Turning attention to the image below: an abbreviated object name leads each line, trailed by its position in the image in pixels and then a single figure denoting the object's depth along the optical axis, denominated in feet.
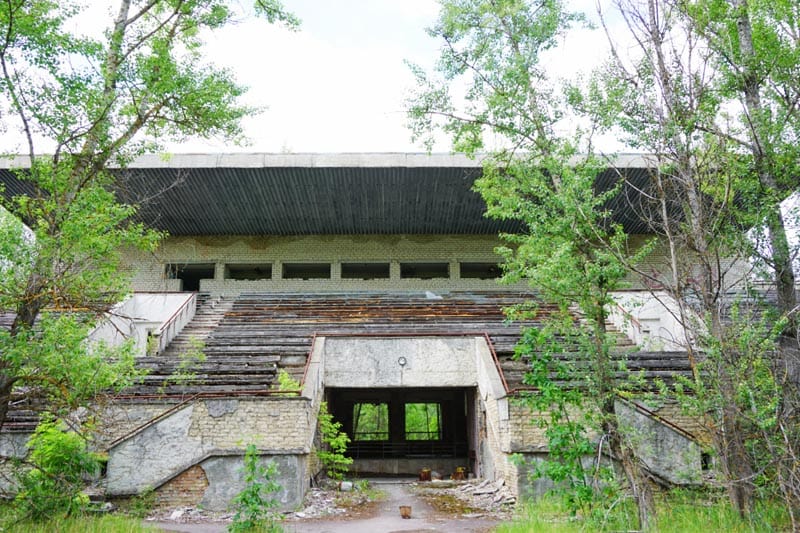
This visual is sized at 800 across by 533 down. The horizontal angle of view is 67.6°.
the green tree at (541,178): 23.30
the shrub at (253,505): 23.42
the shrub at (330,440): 36.78
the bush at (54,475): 22.63
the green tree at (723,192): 20.57
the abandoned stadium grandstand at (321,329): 31.99
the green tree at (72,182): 21.02
